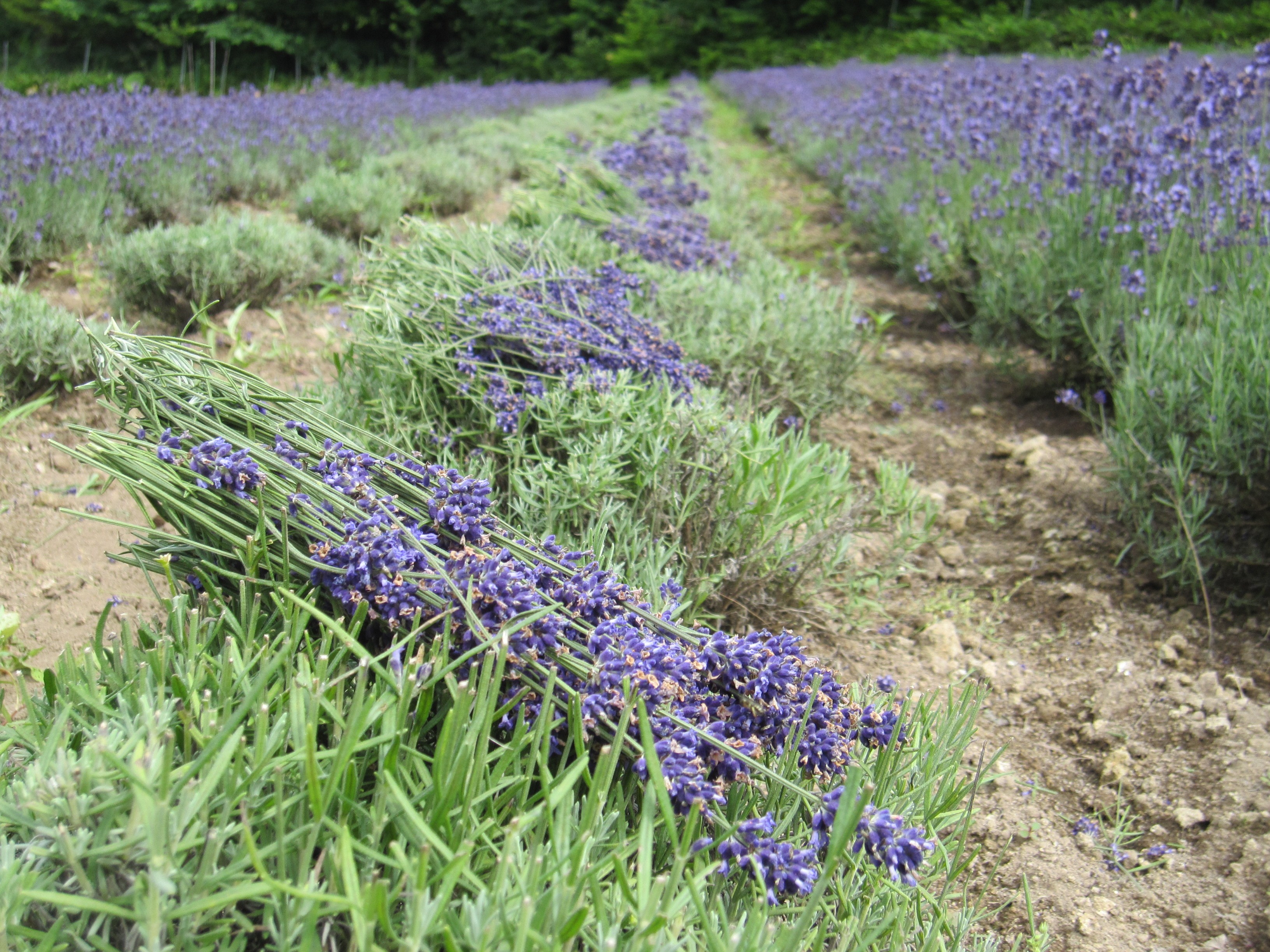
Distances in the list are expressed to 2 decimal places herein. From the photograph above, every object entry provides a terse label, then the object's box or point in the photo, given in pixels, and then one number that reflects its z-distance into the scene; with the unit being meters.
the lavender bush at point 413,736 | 0.86
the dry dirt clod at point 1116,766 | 1.75
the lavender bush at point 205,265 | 2.98
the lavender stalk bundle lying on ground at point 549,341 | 2.04
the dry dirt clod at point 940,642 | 2.07
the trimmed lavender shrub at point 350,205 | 4.19
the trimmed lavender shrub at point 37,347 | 2.36
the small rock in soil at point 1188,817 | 1.62
